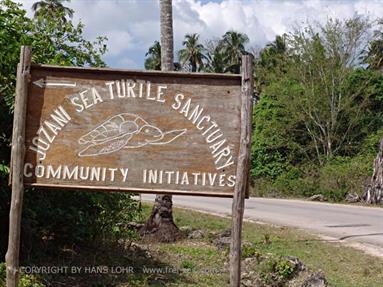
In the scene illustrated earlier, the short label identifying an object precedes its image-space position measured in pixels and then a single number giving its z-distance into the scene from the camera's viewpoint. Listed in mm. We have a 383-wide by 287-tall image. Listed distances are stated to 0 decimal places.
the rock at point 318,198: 26400
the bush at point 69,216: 6805
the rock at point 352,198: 24839
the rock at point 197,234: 11148
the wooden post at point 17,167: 4781
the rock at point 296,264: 7484
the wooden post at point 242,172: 4797
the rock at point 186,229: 11589
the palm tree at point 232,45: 58875
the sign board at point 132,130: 4836
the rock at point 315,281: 6883
